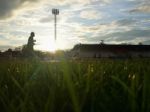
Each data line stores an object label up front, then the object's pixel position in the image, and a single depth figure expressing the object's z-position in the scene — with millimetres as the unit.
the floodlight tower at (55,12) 40956
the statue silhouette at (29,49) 11337
